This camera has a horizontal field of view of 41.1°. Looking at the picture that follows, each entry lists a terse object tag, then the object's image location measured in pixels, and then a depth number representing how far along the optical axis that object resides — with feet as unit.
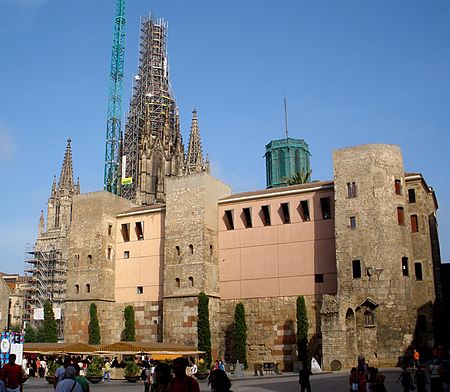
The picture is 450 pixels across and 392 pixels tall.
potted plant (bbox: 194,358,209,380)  113.19
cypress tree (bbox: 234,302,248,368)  135.74
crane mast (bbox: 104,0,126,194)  355.56
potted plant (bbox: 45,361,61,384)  104.04
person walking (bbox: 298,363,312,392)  66.80
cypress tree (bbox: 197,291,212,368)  134.21
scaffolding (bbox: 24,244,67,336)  288.10
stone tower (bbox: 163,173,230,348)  139.03
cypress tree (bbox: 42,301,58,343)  153.58
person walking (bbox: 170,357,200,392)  28.07
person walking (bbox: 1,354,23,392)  41.91
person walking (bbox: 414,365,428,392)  55.67
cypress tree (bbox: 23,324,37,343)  245.28
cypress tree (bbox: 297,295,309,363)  127.03
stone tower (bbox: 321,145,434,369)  118.83
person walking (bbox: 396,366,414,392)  57.06
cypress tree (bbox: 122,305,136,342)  147.95
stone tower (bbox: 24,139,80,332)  292.40
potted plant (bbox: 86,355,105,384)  104.37
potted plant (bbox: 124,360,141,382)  109.70
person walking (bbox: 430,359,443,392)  49.11
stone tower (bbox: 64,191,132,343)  152.35
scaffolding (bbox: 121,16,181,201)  309.83
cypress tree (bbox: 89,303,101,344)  147.33
